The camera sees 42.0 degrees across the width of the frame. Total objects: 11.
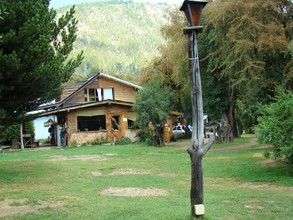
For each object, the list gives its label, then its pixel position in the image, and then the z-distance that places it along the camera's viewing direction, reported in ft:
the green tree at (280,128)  38.73
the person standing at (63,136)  104.12
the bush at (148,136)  90.84
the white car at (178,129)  156.15
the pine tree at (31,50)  30.58
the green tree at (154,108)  87.61
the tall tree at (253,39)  58.39
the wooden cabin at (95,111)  105.60
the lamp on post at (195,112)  21.89
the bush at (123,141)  104.17
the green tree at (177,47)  76.49
